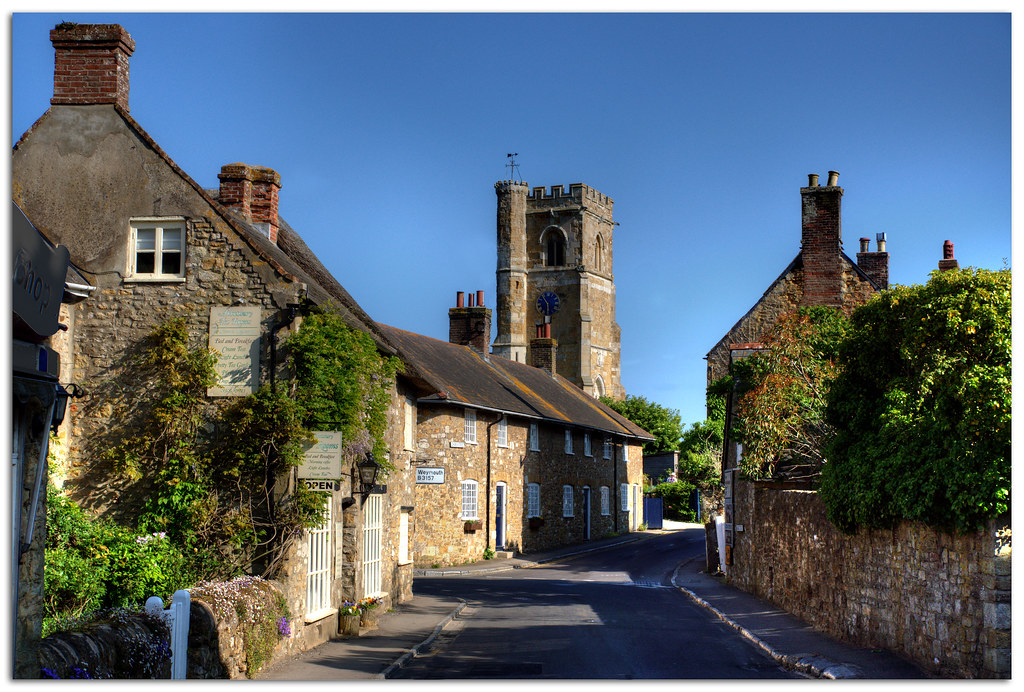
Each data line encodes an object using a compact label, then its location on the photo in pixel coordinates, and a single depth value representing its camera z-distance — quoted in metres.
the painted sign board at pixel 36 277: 6.23
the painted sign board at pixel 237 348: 13.19
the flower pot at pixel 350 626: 14.67
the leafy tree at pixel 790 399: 19.66
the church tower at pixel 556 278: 97.38
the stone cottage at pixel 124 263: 13.23
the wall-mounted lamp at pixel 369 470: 14.77
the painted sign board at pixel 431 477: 19.92
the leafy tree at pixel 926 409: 9.52
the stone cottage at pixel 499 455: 29.30
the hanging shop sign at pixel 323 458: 12.98
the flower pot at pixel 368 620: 15.27
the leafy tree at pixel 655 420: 70.19
